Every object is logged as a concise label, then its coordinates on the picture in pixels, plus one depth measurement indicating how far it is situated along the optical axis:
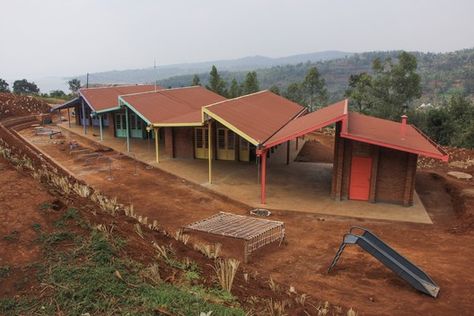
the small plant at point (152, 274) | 7.19
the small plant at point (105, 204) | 12.10
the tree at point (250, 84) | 51.75
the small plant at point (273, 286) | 8.46
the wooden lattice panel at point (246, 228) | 11.21
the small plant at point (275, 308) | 6.99
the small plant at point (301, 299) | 7.89
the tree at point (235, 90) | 53.19
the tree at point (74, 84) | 76.25
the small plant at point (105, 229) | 8.64
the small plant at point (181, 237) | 10.82
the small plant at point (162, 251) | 8.64
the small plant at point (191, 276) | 7.75
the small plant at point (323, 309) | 7.41
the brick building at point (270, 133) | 15.46
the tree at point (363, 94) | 42.09
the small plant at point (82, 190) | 13.62
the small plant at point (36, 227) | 8.49
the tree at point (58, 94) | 55.88
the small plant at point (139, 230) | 10.11
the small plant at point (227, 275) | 7.60
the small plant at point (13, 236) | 8.14
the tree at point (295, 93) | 55.81
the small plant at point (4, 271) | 6.97
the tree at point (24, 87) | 64.25
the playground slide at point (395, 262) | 8.68
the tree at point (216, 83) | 50.47
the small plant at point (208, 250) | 9.88
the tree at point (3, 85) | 57.04
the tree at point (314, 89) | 52.97
